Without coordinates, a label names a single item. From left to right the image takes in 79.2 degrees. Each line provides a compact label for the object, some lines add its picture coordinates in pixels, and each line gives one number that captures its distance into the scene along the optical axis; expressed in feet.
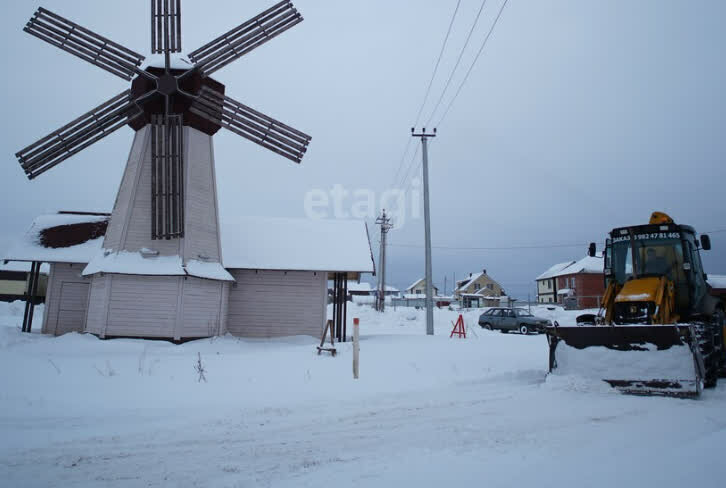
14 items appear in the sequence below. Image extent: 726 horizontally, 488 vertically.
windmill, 46.24
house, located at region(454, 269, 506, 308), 271.08
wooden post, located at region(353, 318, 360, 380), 29.12
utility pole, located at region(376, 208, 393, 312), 141.69
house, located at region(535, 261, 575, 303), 194.59
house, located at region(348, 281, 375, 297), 263.08
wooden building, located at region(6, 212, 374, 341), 46.06
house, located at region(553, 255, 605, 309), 163.84
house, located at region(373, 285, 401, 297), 359.58
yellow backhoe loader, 23.80
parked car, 84.74
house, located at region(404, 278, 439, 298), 347.46
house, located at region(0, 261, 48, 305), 136.46
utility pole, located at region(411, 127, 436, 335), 65.21
